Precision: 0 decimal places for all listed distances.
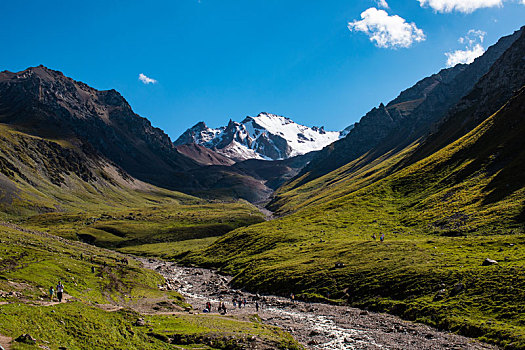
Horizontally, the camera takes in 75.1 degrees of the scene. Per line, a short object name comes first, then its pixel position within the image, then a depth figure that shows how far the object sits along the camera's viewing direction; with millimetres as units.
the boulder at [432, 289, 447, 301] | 54922
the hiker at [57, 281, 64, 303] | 45906
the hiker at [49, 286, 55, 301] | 45131
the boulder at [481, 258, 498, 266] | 58125
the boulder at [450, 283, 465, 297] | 54562
